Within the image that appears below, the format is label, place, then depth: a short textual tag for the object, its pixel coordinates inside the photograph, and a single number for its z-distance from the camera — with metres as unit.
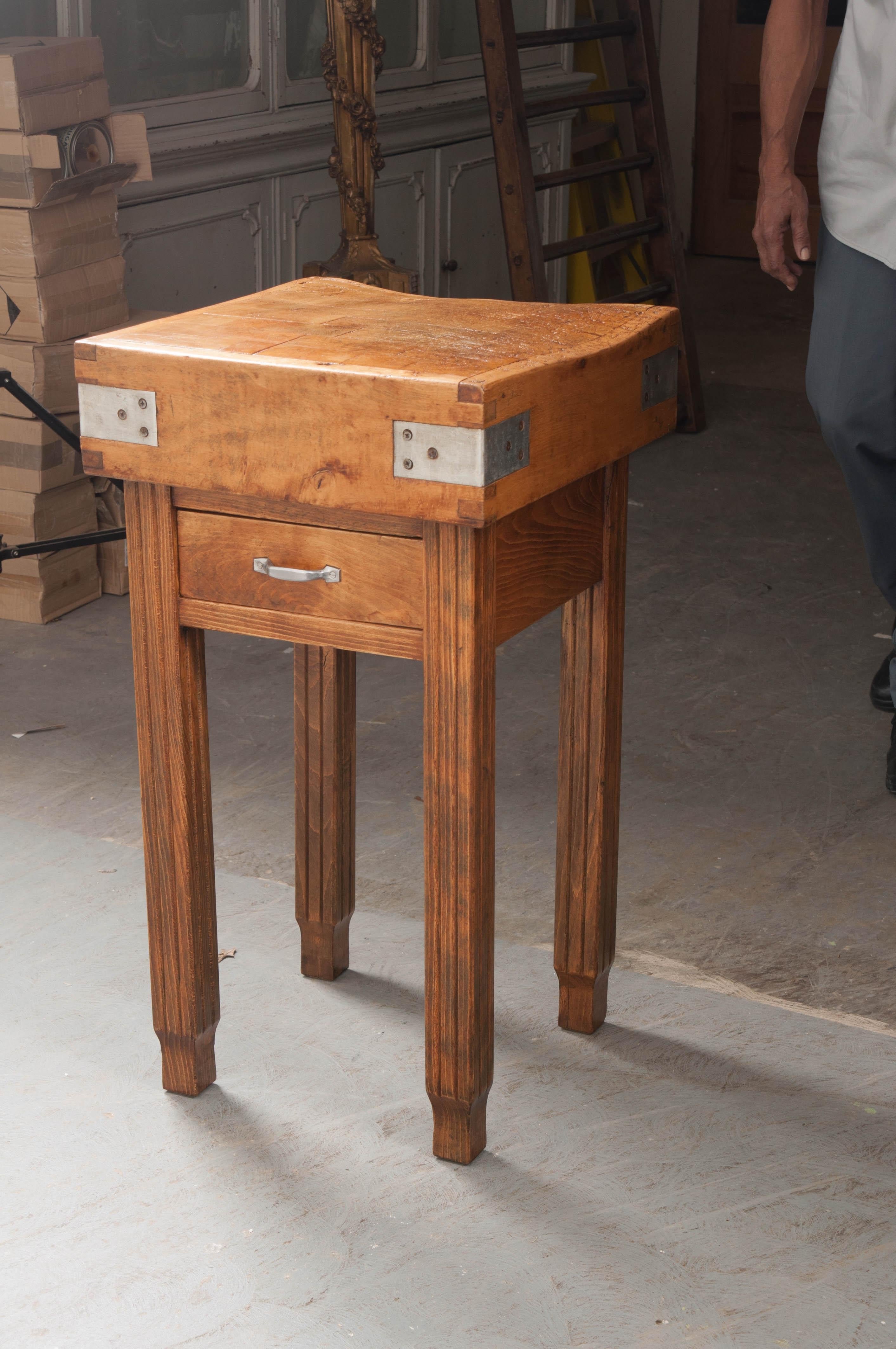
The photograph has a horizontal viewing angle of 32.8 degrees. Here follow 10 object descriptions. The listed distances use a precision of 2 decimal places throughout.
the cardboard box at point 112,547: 3.35
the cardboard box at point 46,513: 3.19
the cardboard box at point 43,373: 3.10
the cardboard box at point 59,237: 3.04
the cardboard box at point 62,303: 3.09
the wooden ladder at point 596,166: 4.31
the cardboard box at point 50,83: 2.96
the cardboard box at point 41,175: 2.97
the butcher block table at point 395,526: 1.38
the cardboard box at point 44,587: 3.26
